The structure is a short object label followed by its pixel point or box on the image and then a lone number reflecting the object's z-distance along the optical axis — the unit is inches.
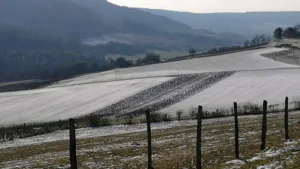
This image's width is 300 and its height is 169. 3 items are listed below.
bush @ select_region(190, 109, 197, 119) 2605.8
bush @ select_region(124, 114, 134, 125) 2607.8
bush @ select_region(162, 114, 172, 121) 2614.9
